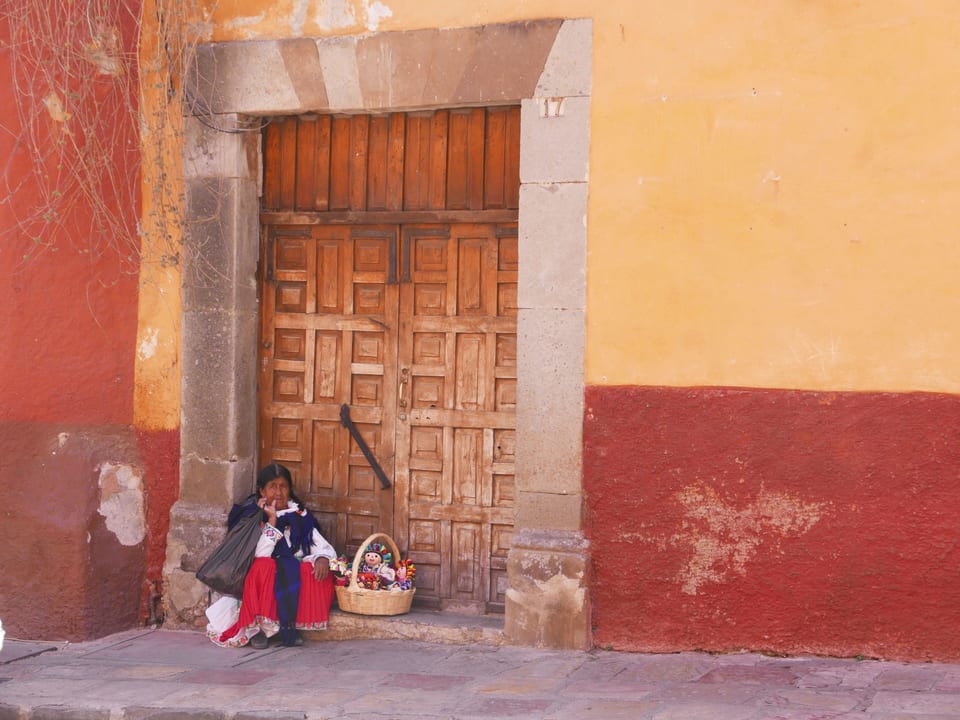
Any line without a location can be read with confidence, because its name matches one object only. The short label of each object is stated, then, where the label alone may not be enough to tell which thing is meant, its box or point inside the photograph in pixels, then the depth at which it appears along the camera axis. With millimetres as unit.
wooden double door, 6453
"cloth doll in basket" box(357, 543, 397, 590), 6387
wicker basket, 6316
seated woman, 6312
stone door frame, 6000
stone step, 6188
